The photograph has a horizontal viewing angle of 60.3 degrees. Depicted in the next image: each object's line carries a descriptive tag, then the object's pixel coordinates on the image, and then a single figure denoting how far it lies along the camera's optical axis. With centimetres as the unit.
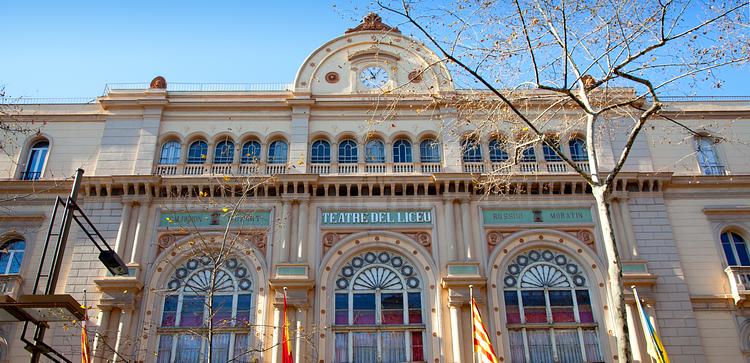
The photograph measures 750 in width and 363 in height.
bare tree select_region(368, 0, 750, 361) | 1368
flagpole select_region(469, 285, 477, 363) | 2076
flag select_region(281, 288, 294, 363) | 1997
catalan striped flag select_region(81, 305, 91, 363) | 1905
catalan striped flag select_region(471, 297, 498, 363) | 1930
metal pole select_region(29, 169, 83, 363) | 965
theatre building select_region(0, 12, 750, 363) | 2209
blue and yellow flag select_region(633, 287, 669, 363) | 1909
